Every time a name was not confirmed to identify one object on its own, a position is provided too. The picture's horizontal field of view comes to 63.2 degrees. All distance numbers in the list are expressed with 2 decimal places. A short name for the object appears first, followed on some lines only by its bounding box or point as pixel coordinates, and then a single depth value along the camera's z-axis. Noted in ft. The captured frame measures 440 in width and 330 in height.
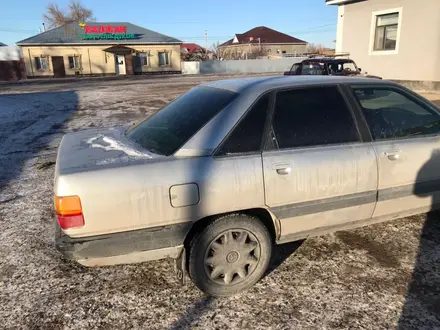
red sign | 130.21
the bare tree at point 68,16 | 220.02
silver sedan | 7.66
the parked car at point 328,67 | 43.16
